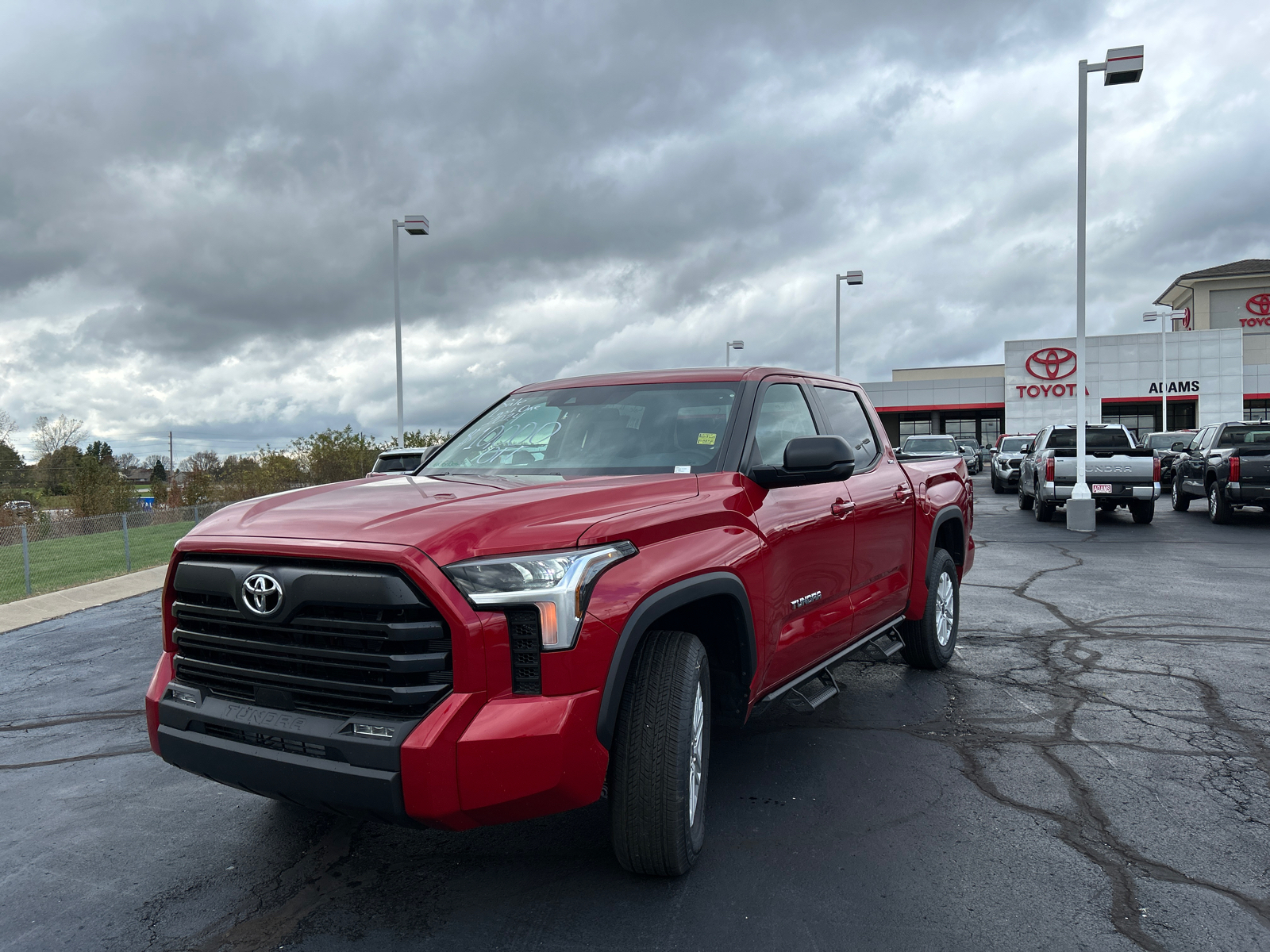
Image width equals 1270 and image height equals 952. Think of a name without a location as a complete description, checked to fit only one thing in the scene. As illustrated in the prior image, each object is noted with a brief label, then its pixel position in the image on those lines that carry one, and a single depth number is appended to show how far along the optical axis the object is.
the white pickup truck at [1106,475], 15.95
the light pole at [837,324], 30.45
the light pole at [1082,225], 14.24
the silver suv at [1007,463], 25.42
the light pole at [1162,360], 41.09
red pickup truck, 2.62
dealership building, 47.19
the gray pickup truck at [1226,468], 15.01
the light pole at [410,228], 18.34
